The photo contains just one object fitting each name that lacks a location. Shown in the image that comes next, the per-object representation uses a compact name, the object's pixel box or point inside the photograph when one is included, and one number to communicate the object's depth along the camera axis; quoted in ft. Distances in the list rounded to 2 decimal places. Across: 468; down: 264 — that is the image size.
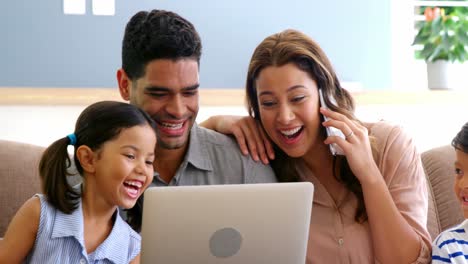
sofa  8.34
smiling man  7.73
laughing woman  7.63
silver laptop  6.47
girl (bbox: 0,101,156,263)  7.17
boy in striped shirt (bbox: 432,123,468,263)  7.30
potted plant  11.48
